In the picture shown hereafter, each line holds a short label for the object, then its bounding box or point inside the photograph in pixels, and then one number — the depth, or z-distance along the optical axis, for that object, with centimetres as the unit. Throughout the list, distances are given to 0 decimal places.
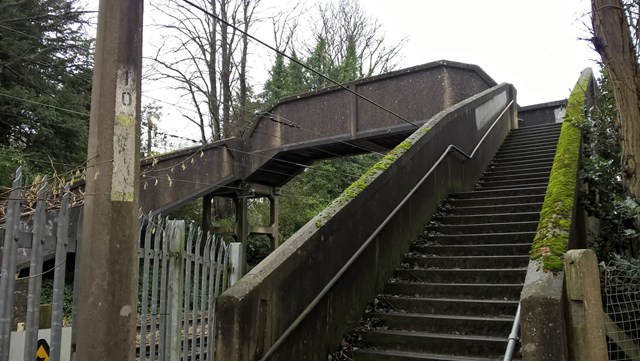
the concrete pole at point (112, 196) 247
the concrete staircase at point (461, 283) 504
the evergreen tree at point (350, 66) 2814
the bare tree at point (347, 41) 3234
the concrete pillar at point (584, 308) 362
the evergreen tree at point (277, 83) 2864
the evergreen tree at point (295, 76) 2962
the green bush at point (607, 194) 692
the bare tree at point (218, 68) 2454
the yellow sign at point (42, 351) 260
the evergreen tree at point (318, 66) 2923
